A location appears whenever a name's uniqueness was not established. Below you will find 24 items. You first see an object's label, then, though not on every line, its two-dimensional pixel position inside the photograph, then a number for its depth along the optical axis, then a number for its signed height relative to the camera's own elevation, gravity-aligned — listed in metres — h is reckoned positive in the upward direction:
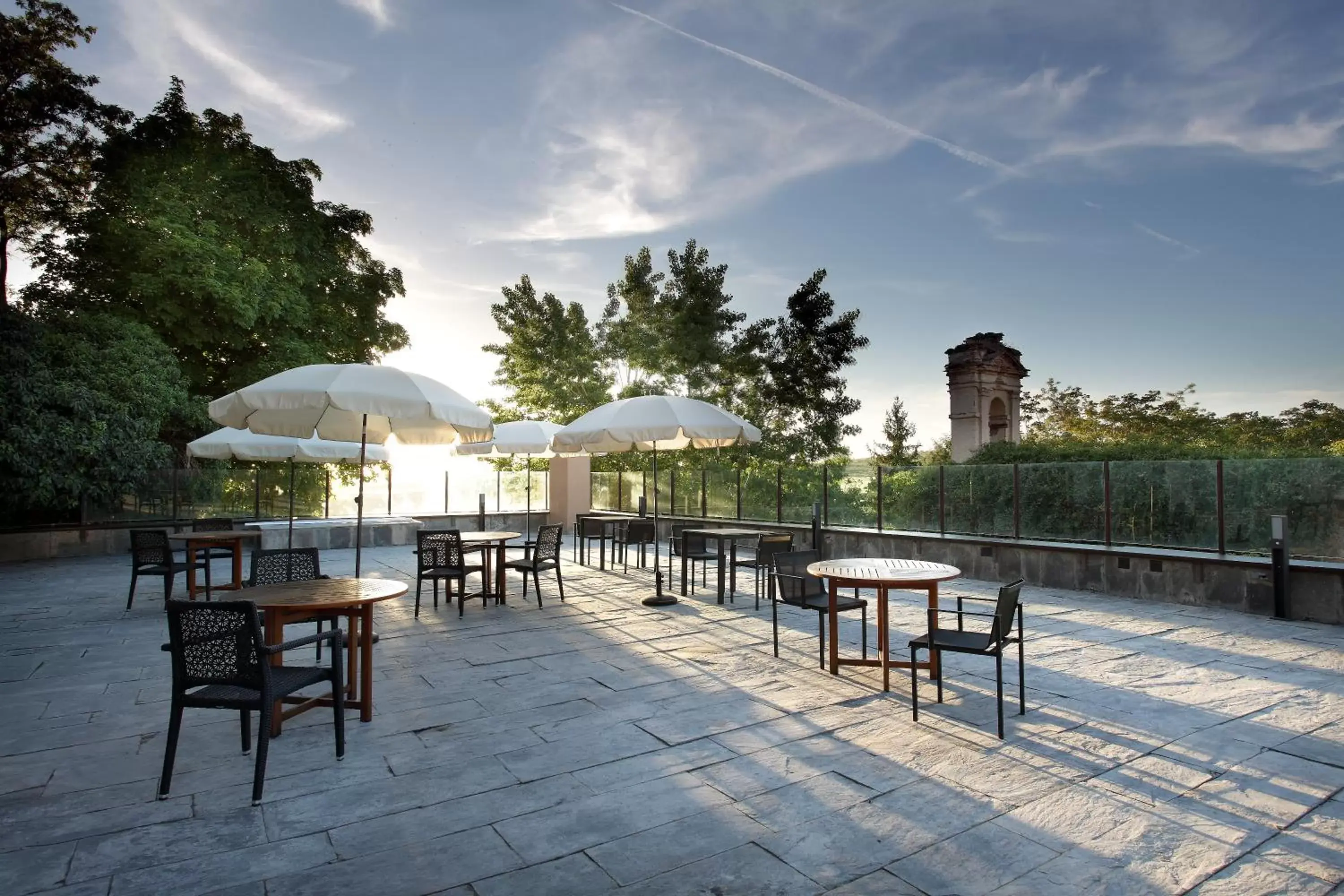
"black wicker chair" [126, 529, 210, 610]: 7.82 -0.97
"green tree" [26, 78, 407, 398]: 15.01 +4.95
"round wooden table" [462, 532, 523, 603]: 8.13 -0.93
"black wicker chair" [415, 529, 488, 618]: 7.65 -0.96
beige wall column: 18.72 -0.53
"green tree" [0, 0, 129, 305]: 14.10 +7.34
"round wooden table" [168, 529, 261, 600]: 8.07 -0.88
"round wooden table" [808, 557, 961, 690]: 4.73 -0.76
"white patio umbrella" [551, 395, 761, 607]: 8.12 +0.51
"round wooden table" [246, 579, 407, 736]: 4.03 -0.82
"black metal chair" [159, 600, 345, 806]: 3.29 -0.91
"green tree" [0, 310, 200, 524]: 11.68 +1.11
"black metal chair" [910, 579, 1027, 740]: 4.07 -1.07
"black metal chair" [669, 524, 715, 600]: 9.03 -1.12
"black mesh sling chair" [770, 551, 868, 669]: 5.47 -1.00
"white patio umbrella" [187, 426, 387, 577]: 10.55 +0.33
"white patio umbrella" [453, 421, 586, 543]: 12.05 +0.52
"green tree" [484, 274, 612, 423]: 21.45 +3.40
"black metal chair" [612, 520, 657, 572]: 10.49 -1.03
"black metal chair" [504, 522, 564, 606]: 8.21 -1.07
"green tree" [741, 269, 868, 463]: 20.81 +2.60
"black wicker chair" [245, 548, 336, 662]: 5.56 -0.79
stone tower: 22.31 +2.68
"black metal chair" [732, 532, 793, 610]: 7.48 -0.86
